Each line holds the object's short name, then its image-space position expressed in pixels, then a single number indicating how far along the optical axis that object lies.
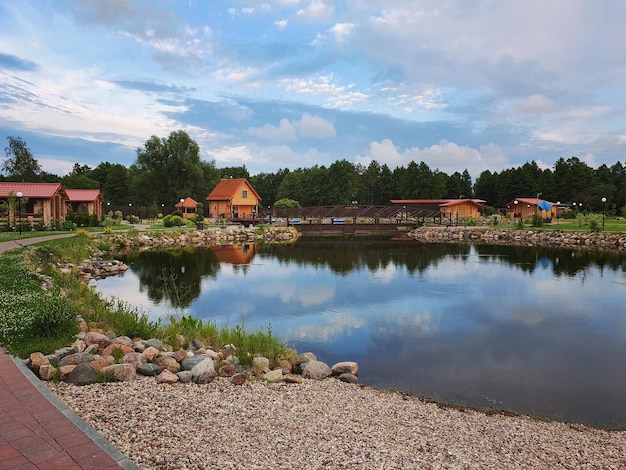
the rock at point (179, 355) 6.88
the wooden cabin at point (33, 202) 26.06
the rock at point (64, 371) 5.44
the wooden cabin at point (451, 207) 51.19
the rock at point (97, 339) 6.79
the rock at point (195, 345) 7.85
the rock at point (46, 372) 5.37
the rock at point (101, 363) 5.77
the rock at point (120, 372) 5.68
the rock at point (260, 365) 6.90
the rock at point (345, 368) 7.65
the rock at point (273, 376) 6.66
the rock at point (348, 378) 7.39
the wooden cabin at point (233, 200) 48.22
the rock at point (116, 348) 6.53
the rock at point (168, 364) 6.44
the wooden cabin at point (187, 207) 45.19
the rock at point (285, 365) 7.46
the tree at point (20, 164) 48.59
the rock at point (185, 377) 6.09
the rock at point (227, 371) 6.58
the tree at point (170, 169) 53.47
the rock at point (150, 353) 6.59
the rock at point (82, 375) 5.36
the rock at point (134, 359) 6.29
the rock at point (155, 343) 7.40
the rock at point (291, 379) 6.78
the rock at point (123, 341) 7.12
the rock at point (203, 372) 6.14
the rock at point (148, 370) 6.10
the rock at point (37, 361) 5.51
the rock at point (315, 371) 7.29
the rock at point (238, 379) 6.21
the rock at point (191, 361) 6.59
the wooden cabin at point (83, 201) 36.25
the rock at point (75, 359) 5.78
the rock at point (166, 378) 5.87
